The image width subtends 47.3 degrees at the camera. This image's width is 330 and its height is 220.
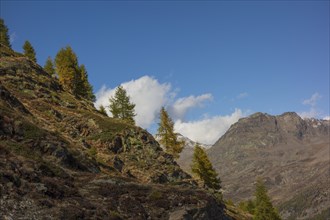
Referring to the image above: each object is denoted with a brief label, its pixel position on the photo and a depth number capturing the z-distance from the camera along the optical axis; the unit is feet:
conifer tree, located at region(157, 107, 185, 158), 234.99
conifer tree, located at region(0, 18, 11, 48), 301.04
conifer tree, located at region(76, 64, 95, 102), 277.23
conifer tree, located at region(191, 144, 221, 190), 233.00
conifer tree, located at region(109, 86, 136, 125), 247.29
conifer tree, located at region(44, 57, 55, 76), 295.28
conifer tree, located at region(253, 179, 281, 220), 215.92
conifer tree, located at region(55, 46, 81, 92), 258.57
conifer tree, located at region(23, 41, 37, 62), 299.17
